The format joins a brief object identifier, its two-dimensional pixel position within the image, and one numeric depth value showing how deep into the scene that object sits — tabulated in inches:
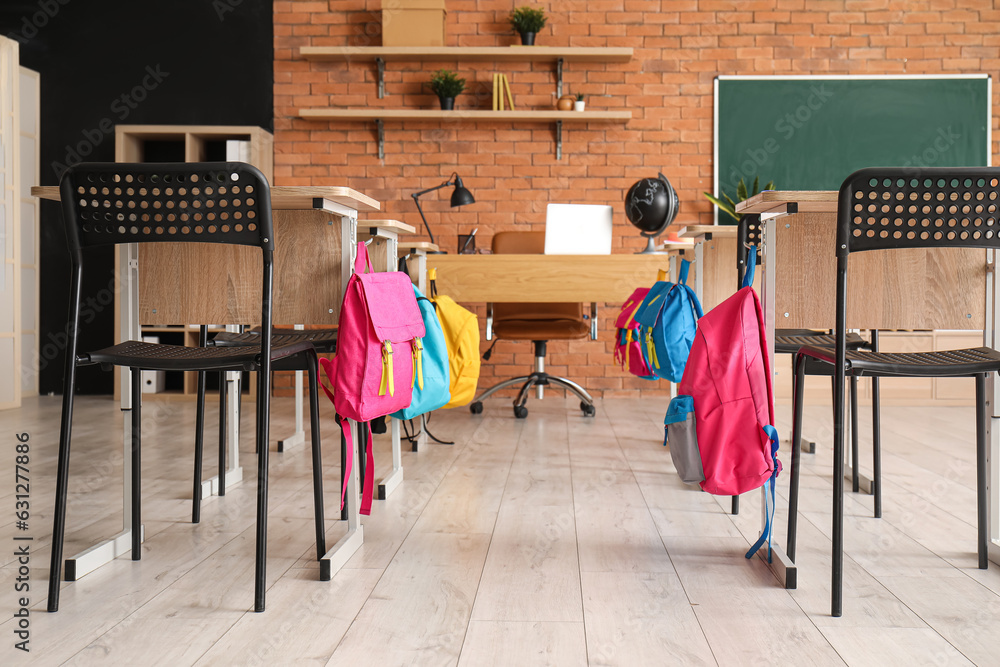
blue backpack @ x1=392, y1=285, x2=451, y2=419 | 76.5
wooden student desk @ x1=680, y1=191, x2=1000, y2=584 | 74.5
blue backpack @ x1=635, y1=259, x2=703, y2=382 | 95.7
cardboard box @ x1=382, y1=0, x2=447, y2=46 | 181.8
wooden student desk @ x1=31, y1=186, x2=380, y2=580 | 76.3
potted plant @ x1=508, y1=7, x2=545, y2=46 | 178.5
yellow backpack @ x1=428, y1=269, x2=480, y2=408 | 102.7
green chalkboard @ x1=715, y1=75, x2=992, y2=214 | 183.8
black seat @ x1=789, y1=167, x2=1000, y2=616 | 56.7
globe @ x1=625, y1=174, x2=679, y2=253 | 129.0
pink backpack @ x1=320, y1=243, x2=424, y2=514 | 66.5
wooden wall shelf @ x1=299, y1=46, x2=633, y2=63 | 178.9
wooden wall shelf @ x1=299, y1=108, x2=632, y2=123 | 179.3
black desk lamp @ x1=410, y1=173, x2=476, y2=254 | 156.0
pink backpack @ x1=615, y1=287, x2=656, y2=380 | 101.9
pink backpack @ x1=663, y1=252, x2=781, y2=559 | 63.7
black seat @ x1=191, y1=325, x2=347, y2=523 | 80.6
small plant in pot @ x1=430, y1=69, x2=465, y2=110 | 179.8
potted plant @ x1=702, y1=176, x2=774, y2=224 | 178.5
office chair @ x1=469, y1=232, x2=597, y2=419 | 151.5
